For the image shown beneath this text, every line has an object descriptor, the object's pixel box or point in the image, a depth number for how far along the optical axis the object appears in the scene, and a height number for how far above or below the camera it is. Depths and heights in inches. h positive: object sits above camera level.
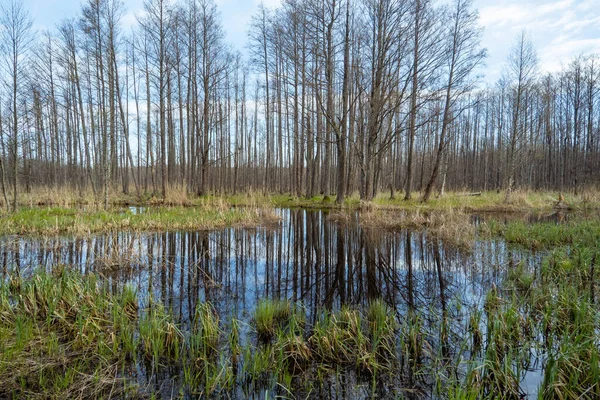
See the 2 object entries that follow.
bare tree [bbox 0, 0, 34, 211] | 445.4 +171.5
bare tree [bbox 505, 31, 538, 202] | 693.9 +246.6
